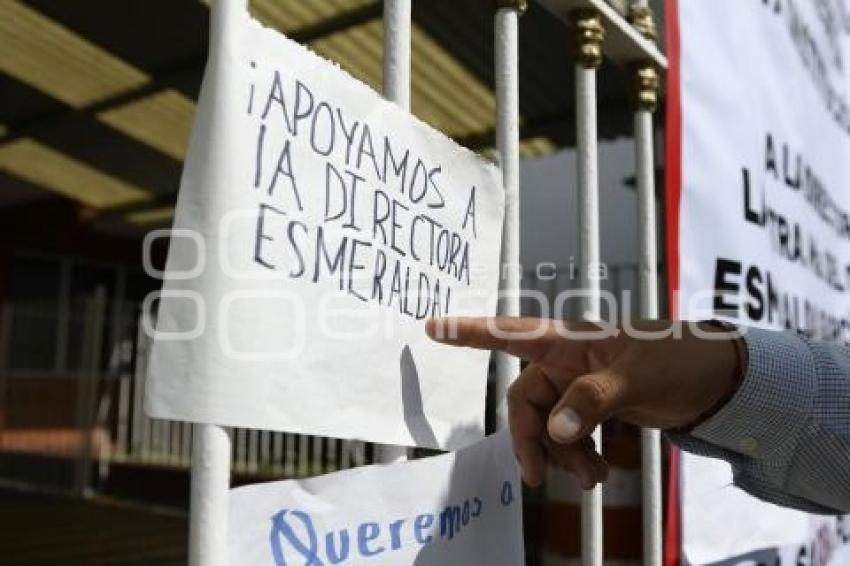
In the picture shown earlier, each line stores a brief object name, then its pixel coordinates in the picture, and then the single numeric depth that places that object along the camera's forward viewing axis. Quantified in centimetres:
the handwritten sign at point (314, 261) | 83
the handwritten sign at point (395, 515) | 91
